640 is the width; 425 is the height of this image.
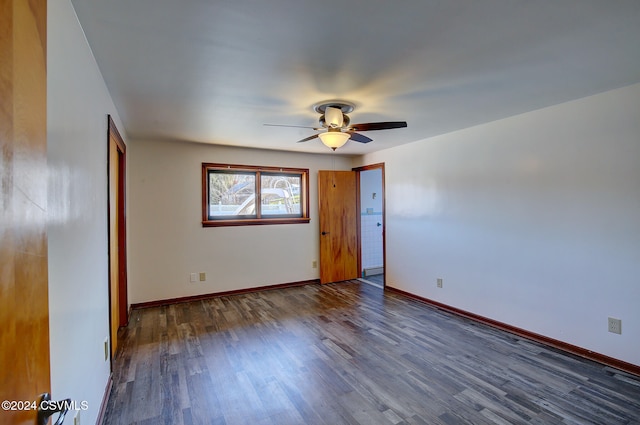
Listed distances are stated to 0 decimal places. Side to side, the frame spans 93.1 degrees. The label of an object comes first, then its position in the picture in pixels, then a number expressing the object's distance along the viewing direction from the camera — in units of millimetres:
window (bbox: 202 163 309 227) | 4676
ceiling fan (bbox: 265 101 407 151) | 2712
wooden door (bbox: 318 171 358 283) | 5457
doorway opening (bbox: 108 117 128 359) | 3032
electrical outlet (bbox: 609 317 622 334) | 2568
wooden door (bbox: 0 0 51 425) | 541
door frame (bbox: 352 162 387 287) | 5148
